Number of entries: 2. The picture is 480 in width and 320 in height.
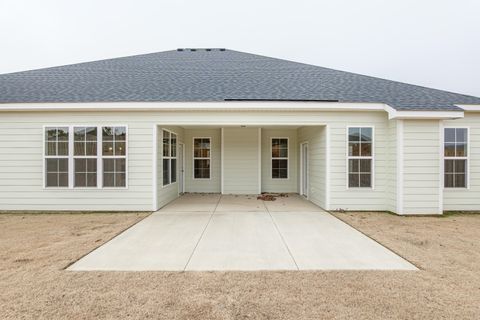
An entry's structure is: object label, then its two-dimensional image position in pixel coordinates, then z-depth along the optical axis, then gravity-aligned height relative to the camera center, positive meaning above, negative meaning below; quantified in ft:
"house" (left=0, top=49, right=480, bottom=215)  24.94 +1.99
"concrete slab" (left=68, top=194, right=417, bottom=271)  13.69 -5.57
